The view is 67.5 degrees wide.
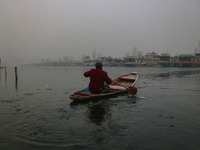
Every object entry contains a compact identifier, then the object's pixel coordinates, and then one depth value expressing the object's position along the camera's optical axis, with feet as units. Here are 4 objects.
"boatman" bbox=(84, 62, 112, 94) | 25.76
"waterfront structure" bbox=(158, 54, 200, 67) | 329.52
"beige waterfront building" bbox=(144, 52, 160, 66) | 393.31
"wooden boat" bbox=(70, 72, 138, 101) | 26.78
